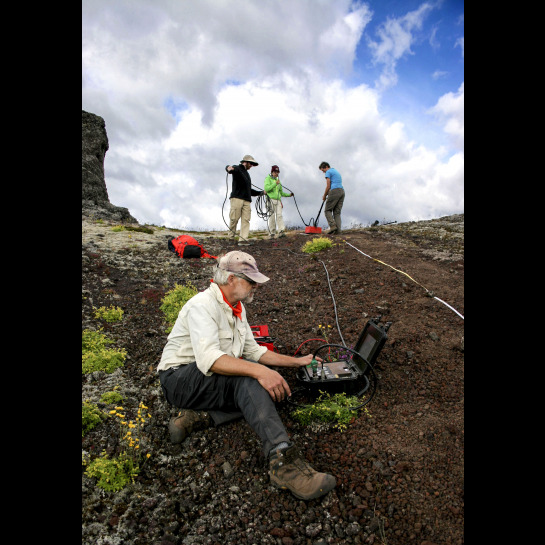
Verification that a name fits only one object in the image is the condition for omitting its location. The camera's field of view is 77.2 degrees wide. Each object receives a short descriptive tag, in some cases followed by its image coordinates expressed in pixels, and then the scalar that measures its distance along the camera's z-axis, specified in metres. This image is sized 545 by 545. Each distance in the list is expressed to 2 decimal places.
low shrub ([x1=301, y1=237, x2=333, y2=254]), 10.25
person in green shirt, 13.62
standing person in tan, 11.74
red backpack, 10.45
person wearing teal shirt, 12.39
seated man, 2.60
